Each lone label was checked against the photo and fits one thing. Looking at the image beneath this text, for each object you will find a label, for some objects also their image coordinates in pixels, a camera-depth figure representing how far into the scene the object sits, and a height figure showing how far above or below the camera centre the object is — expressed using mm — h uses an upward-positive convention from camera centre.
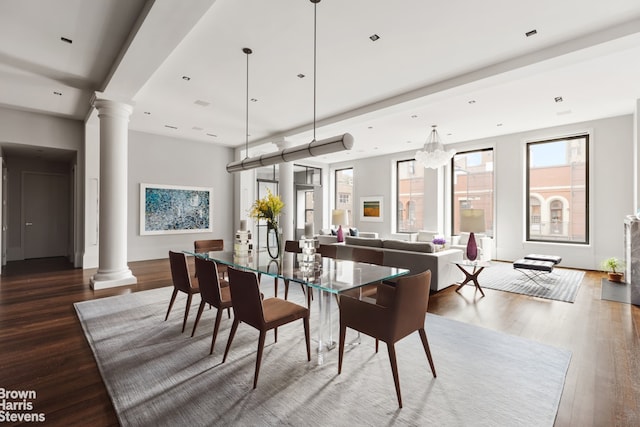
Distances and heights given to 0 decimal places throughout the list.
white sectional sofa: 4594 -723
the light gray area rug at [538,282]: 4562 -1204
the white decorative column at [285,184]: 7260 +665
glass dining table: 2266 -526
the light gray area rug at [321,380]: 1860 -1244
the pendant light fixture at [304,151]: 2850 +661
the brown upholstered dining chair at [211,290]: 2629 -713
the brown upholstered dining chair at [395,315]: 1982 -729
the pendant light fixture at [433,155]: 6301 +1186
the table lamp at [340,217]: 7105 -132
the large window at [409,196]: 9570 +505
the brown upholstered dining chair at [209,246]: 4321 -528
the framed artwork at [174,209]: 7531 +37
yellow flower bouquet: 3293 +12
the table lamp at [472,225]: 4859 -206
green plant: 5324 -941
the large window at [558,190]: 6832 +535
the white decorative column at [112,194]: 4832 +260
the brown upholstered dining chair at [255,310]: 2182 -802
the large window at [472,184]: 8102 +796
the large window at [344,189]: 11352 +844
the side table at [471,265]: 4602 -889
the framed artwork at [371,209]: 10320 +92
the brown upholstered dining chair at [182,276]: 3077 -683
